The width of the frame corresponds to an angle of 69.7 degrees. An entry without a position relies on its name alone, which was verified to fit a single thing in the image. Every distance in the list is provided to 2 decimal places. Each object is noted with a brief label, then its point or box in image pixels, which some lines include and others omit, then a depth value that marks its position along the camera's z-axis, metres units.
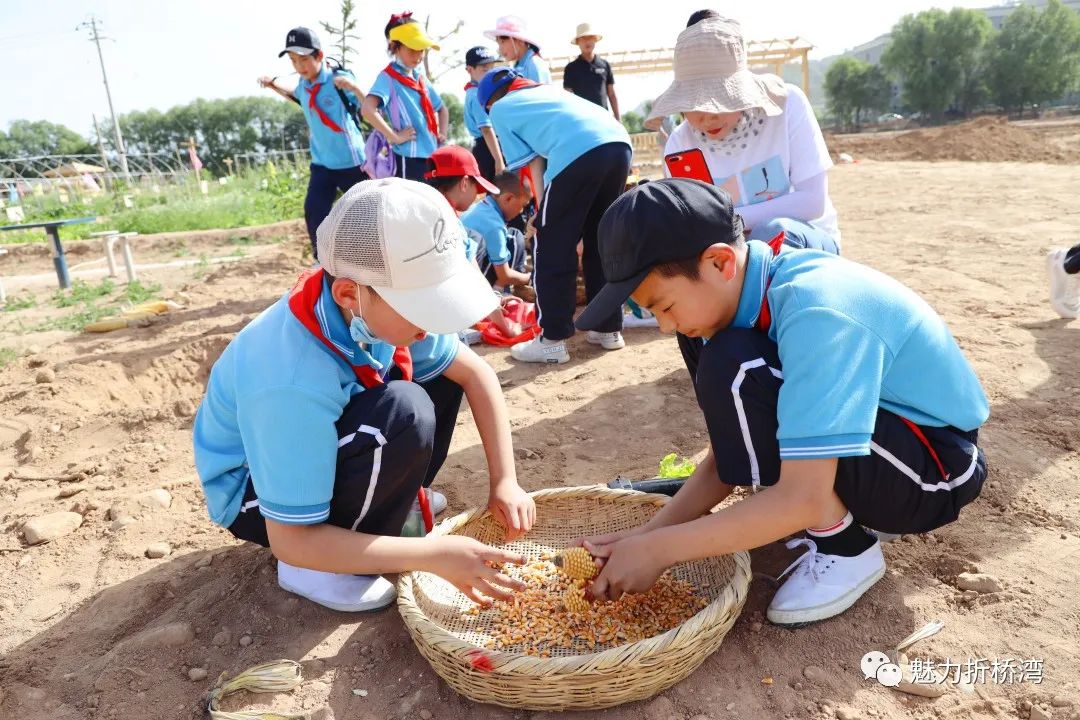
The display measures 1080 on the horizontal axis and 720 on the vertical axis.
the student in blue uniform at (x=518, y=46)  5.23
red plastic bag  4.61
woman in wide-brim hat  2.77
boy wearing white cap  1.65
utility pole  35.12
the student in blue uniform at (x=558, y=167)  3.71
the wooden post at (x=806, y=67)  16.69
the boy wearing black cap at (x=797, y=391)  1.58
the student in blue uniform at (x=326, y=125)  5.51
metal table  7.62
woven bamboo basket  1.62
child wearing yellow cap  5.27
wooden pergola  16.84
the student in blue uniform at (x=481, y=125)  5.66
